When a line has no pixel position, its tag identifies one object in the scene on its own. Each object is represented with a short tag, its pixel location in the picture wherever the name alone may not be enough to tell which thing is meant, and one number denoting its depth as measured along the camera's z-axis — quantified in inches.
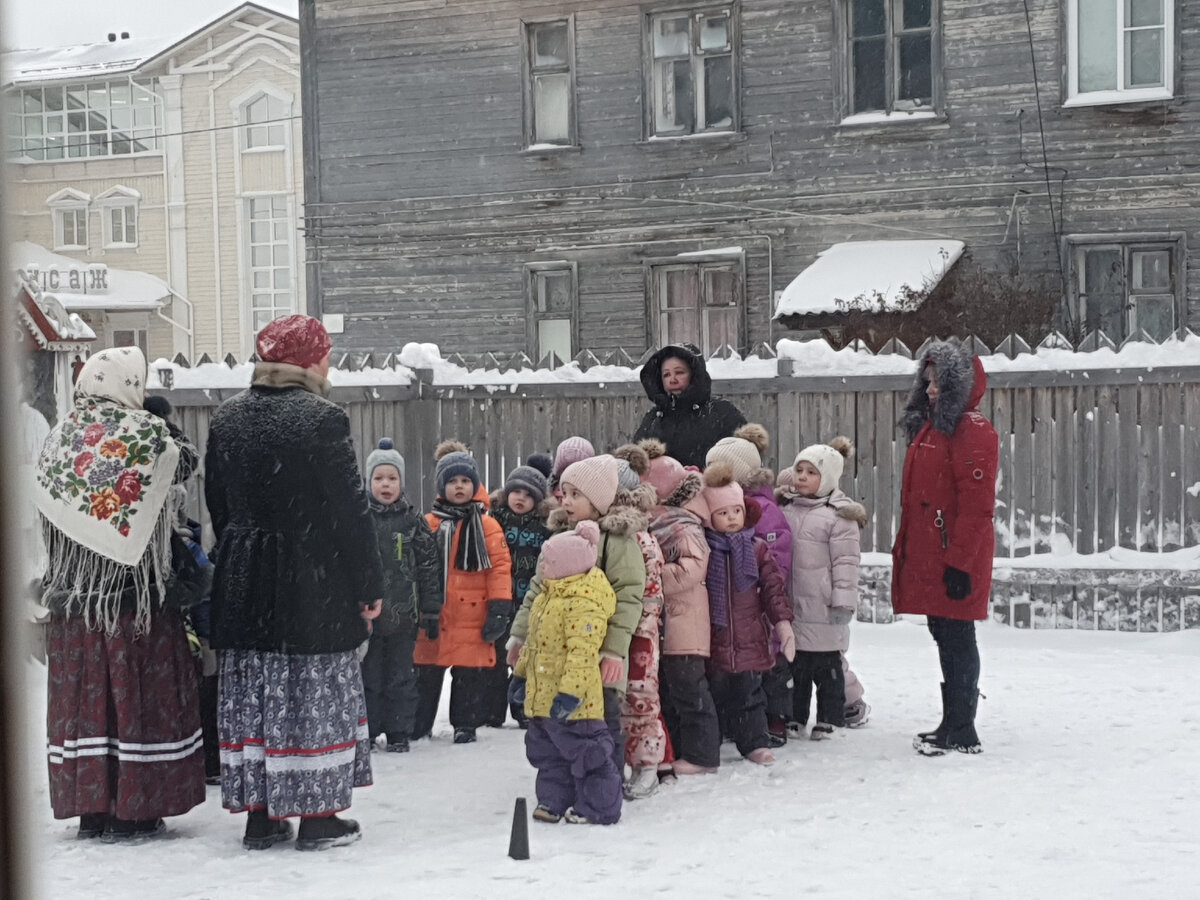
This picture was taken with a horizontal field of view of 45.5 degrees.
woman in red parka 242.7
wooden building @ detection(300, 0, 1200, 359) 617.0
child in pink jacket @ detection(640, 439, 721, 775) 232.7
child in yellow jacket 204.7
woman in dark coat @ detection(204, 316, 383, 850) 190.9
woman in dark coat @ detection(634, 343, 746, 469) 285.7
